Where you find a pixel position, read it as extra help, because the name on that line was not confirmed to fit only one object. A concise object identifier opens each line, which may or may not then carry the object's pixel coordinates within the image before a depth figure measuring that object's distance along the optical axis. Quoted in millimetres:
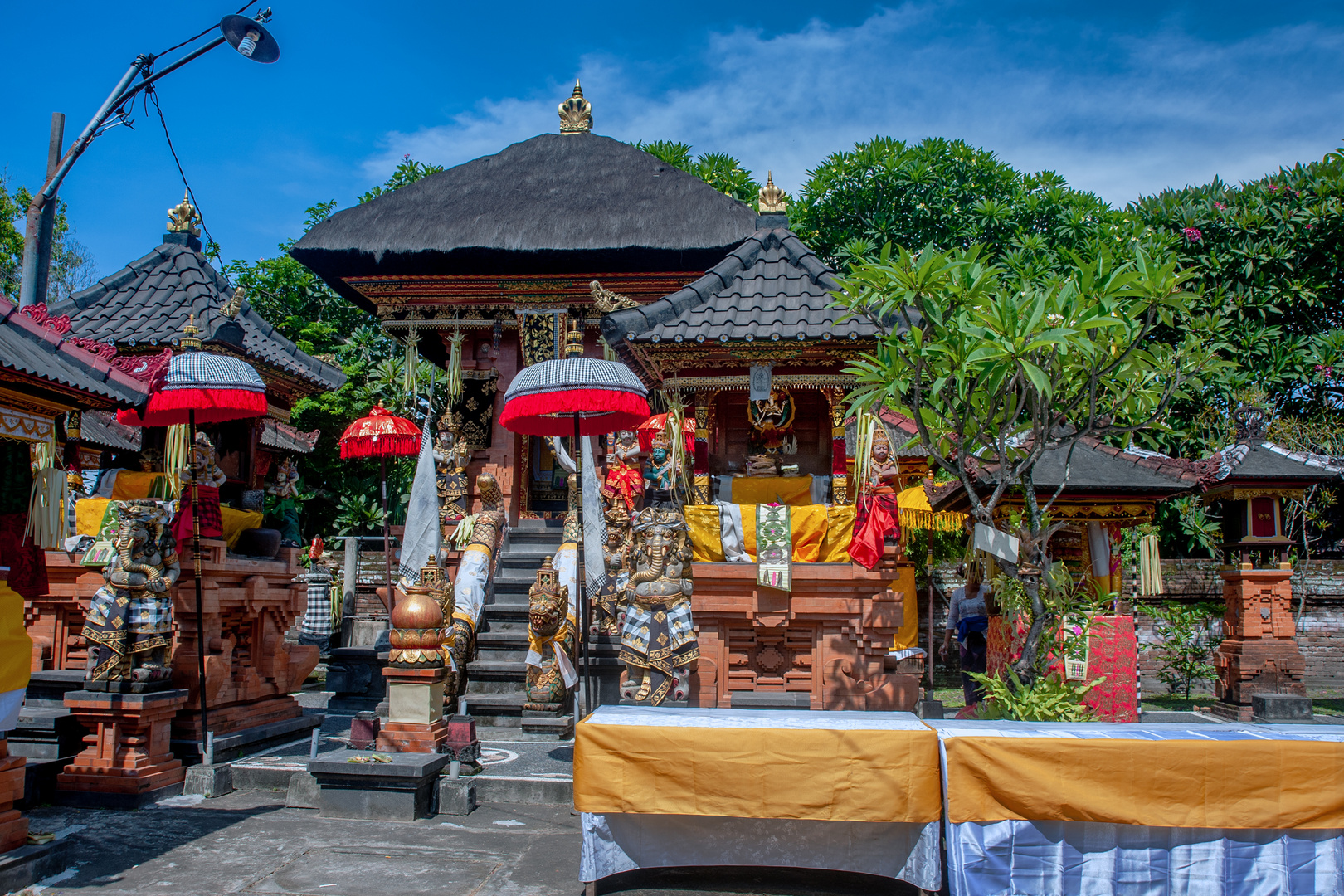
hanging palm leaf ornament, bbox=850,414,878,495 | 8492
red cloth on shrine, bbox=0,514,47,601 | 5922
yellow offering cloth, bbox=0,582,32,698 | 5355
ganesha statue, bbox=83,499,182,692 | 7129
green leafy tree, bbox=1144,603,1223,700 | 14141
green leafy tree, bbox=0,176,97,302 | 19062
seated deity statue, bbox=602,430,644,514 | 9609
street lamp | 9508
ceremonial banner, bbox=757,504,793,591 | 8391
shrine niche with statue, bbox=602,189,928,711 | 8438
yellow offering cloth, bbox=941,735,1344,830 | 4480
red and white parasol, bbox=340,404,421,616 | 10898
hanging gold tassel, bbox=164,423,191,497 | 8297
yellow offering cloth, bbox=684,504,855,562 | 8602
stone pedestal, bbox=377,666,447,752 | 7129
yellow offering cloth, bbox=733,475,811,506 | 9711
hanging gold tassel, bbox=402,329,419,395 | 12359
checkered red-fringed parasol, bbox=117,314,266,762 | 7383
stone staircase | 9047
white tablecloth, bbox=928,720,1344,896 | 4539
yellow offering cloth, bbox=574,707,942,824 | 4633
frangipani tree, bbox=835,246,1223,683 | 5590
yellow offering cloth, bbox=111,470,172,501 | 9078
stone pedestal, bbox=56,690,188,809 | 6820
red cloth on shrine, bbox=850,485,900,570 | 8250
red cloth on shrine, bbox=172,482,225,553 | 8039
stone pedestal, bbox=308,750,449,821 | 6430
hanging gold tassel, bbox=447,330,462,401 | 12609
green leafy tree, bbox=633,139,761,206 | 20828
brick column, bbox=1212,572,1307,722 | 11797
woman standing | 10602
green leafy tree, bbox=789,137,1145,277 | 18562
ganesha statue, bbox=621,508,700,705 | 7594
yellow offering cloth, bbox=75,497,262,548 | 8750
